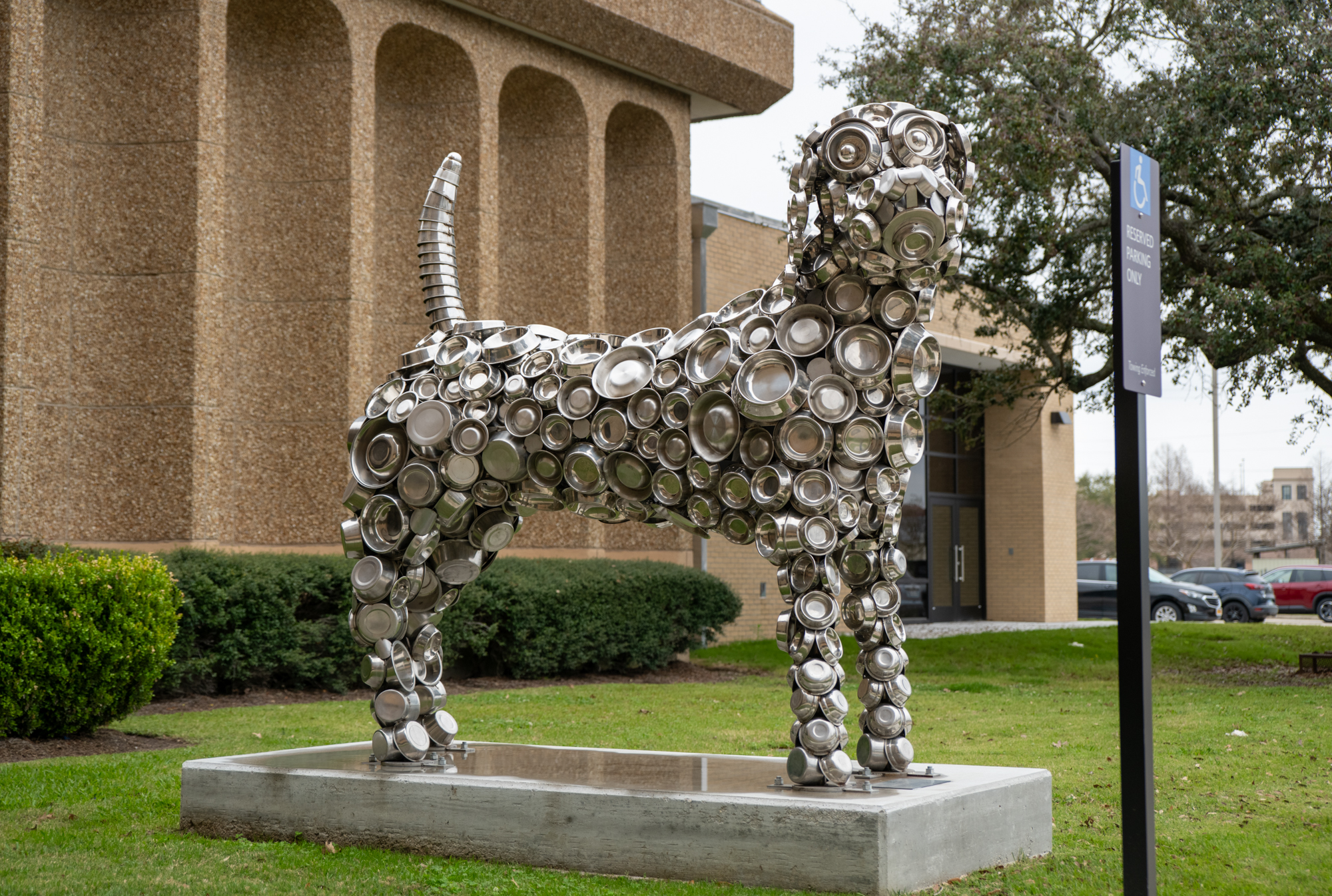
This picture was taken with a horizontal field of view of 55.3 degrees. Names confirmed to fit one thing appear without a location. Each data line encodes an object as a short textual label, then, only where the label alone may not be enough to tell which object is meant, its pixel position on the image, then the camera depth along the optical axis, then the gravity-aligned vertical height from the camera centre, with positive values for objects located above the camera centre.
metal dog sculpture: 5.11 +0.36
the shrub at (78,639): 9.13 -0.88
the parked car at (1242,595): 31.25 -1.94
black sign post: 4.09 +0.12
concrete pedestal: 4.78 -1.24
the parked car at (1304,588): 35.25 -2.03
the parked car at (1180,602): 29.20 -1.96
